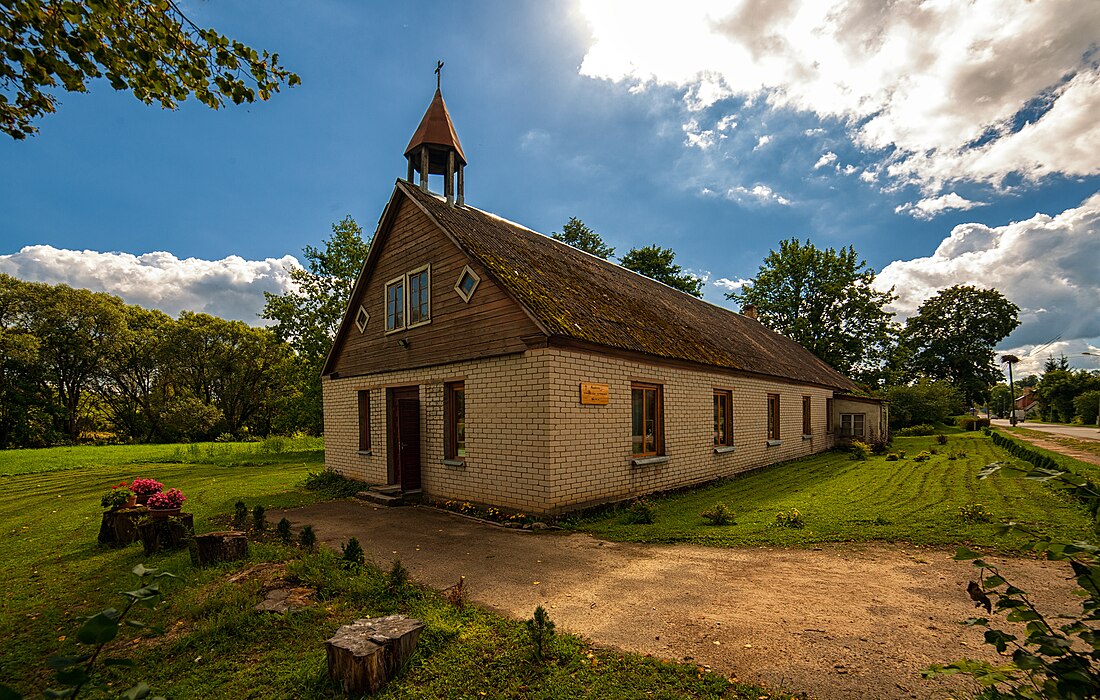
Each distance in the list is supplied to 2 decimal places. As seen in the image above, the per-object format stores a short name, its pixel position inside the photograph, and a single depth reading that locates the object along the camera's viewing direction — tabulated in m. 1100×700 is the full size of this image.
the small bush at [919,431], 31.73
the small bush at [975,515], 8.31
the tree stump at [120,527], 8.22
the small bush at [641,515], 9.32
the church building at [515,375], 9.69
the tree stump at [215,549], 6.93
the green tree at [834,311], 41.19
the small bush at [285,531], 8.07
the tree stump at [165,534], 7.70
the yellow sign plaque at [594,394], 9.90
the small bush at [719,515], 9.08
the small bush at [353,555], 6.55
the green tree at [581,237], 40.59
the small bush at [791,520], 8.68
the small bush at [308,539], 7.56
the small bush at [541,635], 4.23
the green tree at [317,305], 29.30
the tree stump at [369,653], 3.85
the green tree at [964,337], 53.47
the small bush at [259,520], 8.78
